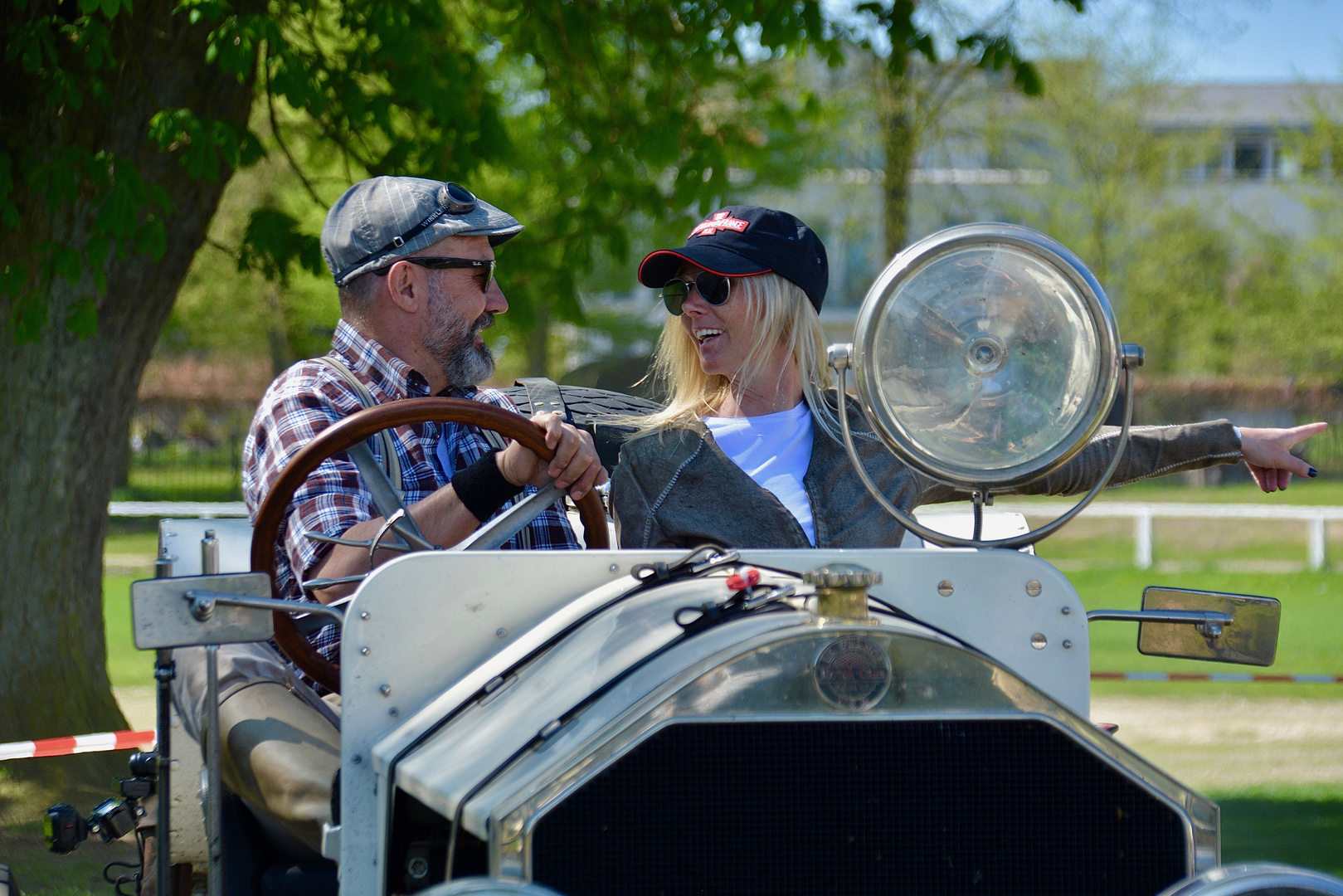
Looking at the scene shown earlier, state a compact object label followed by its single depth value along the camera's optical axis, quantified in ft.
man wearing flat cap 16.78
